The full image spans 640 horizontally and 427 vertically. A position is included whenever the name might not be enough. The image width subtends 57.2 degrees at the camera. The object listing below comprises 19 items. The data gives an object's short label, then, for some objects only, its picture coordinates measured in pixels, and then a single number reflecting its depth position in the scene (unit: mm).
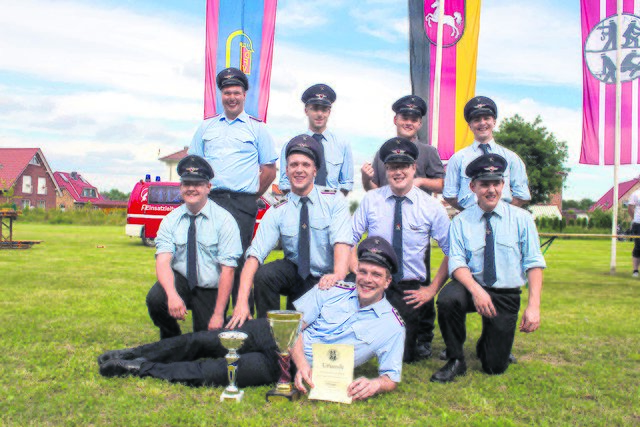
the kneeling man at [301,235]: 3781
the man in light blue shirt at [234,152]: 4672
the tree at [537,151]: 44094
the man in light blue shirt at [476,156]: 4398
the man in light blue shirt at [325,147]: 4574
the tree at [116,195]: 84188
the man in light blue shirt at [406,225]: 3980
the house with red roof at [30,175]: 43422
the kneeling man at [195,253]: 3854
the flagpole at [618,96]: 10680
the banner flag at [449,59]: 8812
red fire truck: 16578
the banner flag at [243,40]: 8336
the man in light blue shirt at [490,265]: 3773
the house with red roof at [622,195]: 55206
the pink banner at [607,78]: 10781
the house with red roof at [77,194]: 57375
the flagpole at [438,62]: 8719
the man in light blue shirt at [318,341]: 3244
